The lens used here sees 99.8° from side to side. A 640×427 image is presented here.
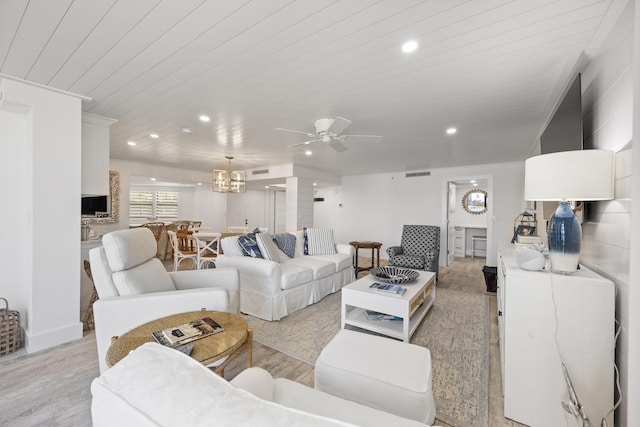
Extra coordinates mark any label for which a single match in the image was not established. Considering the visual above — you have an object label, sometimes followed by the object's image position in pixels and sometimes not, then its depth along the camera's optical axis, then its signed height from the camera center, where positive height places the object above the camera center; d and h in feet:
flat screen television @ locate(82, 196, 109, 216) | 11.82 +0.26
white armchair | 5.68 -1.90
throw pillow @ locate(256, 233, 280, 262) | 11.09 -1.51
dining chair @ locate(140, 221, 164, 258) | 21.70 -1.47
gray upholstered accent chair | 14.82 -2.21
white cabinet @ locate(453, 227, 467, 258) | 25.17 -2.76
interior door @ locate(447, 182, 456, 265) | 21.20 -1.24
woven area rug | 5.81 -4.05
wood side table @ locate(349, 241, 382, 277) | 17.61 -2.21
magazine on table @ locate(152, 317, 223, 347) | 4.70 -2.25
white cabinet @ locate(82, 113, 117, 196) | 10.42 +2.21
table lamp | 4.68 +0.49
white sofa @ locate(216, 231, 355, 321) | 10.03 -2.81
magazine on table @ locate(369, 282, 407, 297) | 8.50 -2.50
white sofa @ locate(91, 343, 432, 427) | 1.60 -1.22
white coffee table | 8.01 -2.94
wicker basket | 7.48 -3.43
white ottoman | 4.06 -2.63
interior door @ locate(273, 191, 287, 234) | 31.60 +0.07
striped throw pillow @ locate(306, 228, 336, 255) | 14.46 -1.65
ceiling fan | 9.38 +2.99
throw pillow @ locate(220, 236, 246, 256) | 11.53 -1.52
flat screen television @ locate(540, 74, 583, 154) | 6.13 +2.23
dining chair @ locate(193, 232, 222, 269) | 14.44 -2.02
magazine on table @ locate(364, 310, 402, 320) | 9.05 -3.52
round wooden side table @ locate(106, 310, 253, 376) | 4.39 -2.32
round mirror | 24.72 +1.02
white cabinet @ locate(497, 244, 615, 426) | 4.65 -2.37
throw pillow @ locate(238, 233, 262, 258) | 11.19 -1.45
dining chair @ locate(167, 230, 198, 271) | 15.33 -2.43
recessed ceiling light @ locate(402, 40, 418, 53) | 5.82 +3.68
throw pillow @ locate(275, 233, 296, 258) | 13.51 -1.62
